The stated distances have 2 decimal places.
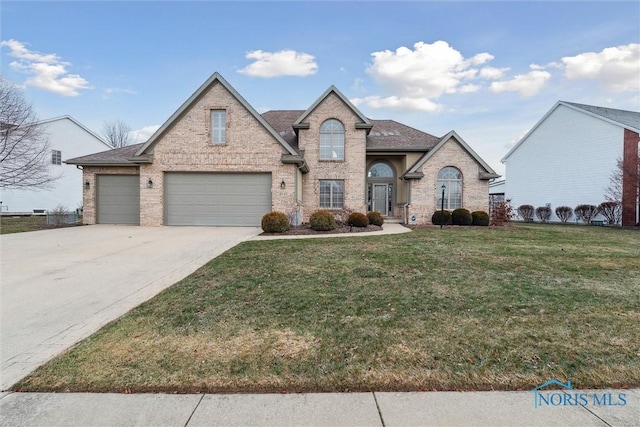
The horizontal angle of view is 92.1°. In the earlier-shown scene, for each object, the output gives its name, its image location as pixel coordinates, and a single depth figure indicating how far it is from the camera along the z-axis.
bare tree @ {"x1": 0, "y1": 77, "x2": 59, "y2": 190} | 19.67
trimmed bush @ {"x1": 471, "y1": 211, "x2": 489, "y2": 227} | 16.52
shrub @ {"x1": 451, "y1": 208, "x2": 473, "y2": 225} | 16.42
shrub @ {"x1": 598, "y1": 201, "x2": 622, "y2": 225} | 20.15
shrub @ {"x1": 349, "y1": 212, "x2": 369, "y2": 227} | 14.85
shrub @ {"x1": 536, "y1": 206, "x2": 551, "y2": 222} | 25.00
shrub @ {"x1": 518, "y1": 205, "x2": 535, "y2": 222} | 26.52
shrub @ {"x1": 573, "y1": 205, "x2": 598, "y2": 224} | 21.42
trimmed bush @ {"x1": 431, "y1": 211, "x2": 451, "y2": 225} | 16.73
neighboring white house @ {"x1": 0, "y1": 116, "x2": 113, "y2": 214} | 25.73
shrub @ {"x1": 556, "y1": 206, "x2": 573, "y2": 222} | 23.22
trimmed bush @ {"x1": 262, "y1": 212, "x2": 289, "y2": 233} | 12.89
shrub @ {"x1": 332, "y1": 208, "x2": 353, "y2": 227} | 16.13
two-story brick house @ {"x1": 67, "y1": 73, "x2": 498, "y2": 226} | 15.52
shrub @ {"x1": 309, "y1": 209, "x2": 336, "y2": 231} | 13.65
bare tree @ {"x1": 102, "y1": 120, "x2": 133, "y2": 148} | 46.94
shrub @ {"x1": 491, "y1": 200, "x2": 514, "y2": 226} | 16.98
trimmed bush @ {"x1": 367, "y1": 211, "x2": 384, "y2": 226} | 15.90
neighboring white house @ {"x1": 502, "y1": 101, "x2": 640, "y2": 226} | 20.23
